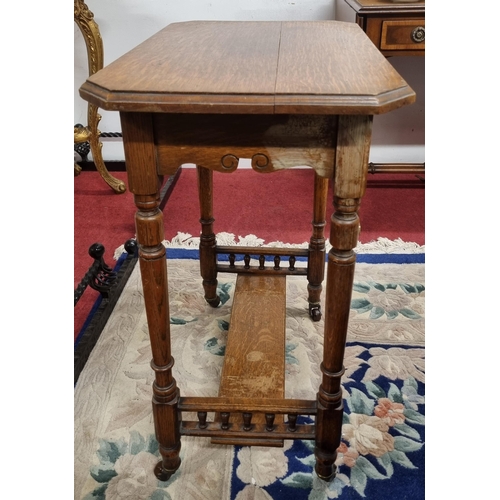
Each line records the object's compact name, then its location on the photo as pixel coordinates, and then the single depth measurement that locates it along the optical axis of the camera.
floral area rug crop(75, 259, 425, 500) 1.01
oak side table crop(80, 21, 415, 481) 0.71
